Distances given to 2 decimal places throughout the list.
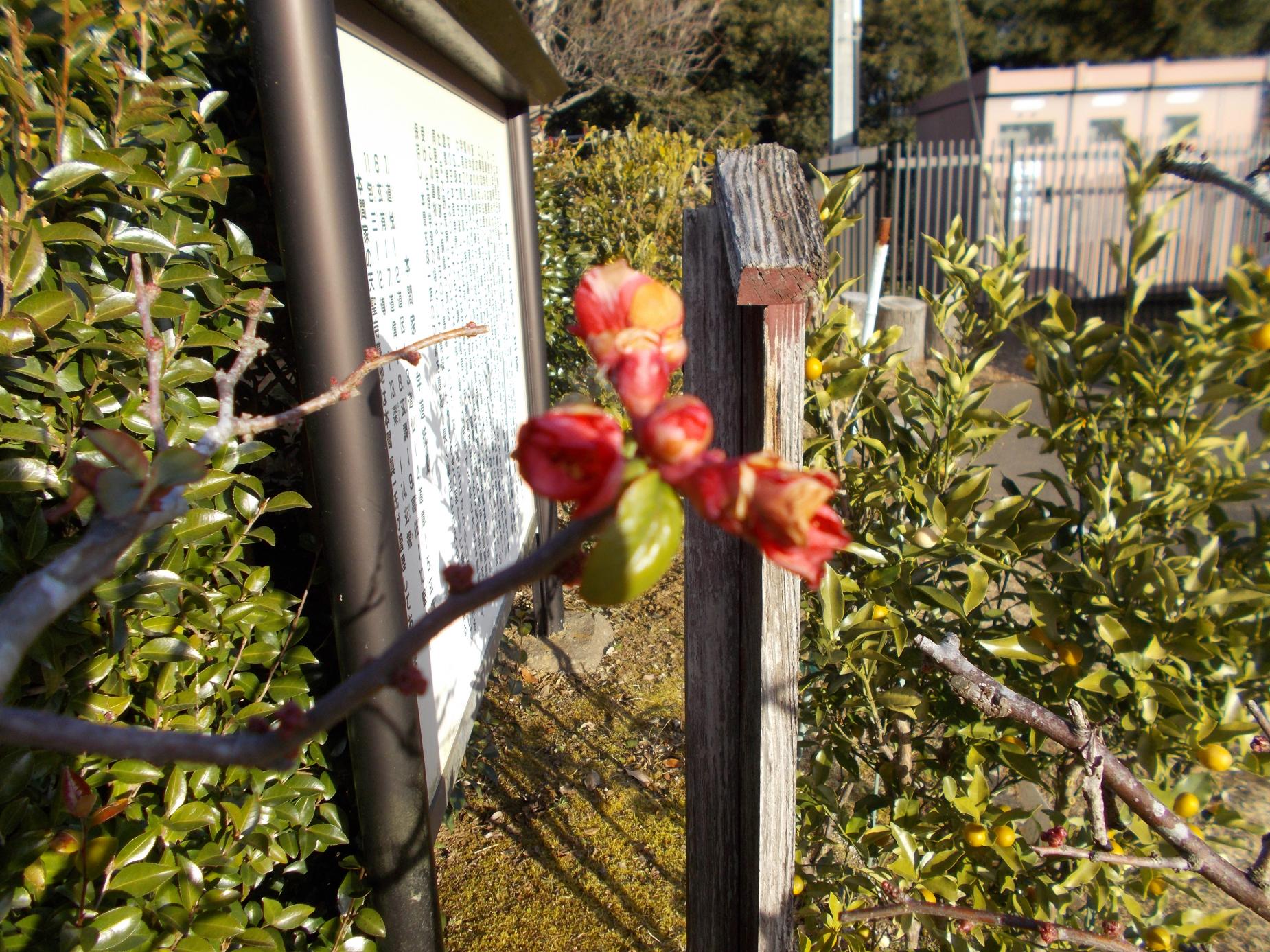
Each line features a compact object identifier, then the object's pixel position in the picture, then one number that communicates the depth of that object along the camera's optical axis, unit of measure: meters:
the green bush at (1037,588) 1.32
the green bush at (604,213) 5.38
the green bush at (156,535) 0.98
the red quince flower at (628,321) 0.42
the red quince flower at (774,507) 0.34
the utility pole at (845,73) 10.52
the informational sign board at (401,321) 1.29
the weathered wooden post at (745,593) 0.98
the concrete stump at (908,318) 8.78
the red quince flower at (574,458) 0.34
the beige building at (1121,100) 13.22
